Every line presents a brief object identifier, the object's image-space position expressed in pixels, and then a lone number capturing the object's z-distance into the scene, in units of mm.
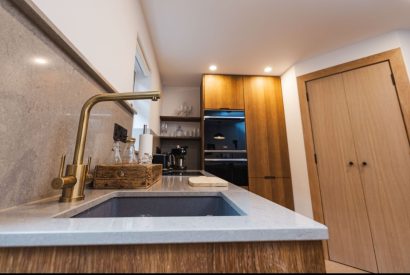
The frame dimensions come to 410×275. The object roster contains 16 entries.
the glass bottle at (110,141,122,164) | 883
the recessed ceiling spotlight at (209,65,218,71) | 2565
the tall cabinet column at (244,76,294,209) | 2391
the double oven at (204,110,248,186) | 2389
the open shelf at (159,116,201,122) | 2876
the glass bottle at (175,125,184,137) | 2947
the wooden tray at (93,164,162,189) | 693
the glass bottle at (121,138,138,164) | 939
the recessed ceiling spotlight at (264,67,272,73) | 2601
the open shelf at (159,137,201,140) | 2895
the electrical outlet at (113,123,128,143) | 996
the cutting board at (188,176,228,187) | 712
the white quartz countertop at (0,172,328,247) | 250
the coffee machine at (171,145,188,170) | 2209
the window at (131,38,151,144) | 1747
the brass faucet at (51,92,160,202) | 446
